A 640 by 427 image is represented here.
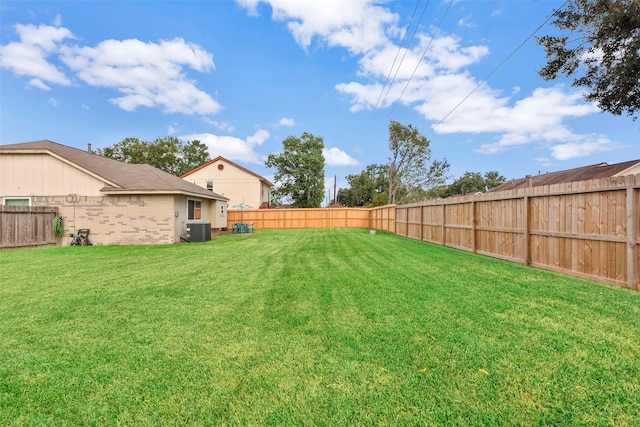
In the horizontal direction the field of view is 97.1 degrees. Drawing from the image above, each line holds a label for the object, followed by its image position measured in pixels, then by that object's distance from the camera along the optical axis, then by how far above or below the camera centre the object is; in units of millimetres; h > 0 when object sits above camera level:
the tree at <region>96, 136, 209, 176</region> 36812 +8127
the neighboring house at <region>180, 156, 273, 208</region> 27969 +3368
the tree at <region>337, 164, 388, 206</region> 48906 +5424
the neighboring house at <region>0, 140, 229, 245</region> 12789 +757
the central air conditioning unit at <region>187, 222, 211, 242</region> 13500 -872
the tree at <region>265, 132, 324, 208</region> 35125 +5742
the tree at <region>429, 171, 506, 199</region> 60688 +7179
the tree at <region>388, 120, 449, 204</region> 33062 +5974
